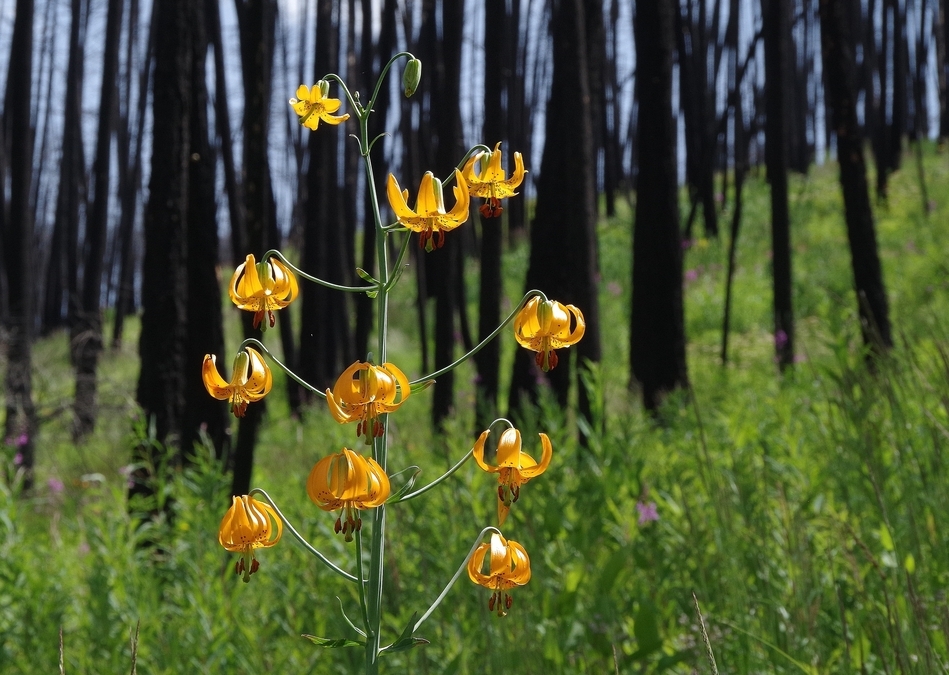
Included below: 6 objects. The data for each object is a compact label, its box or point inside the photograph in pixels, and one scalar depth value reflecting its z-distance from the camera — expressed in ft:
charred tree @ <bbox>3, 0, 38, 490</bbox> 31.45
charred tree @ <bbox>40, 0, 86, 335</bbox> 68.03
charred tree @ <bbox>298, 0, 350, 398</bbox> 41.83
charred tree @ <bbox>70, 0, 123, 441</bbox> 54.24
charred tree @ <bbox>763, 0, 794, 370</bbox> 30.83
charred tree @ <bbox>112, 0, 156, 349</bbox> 68.77
